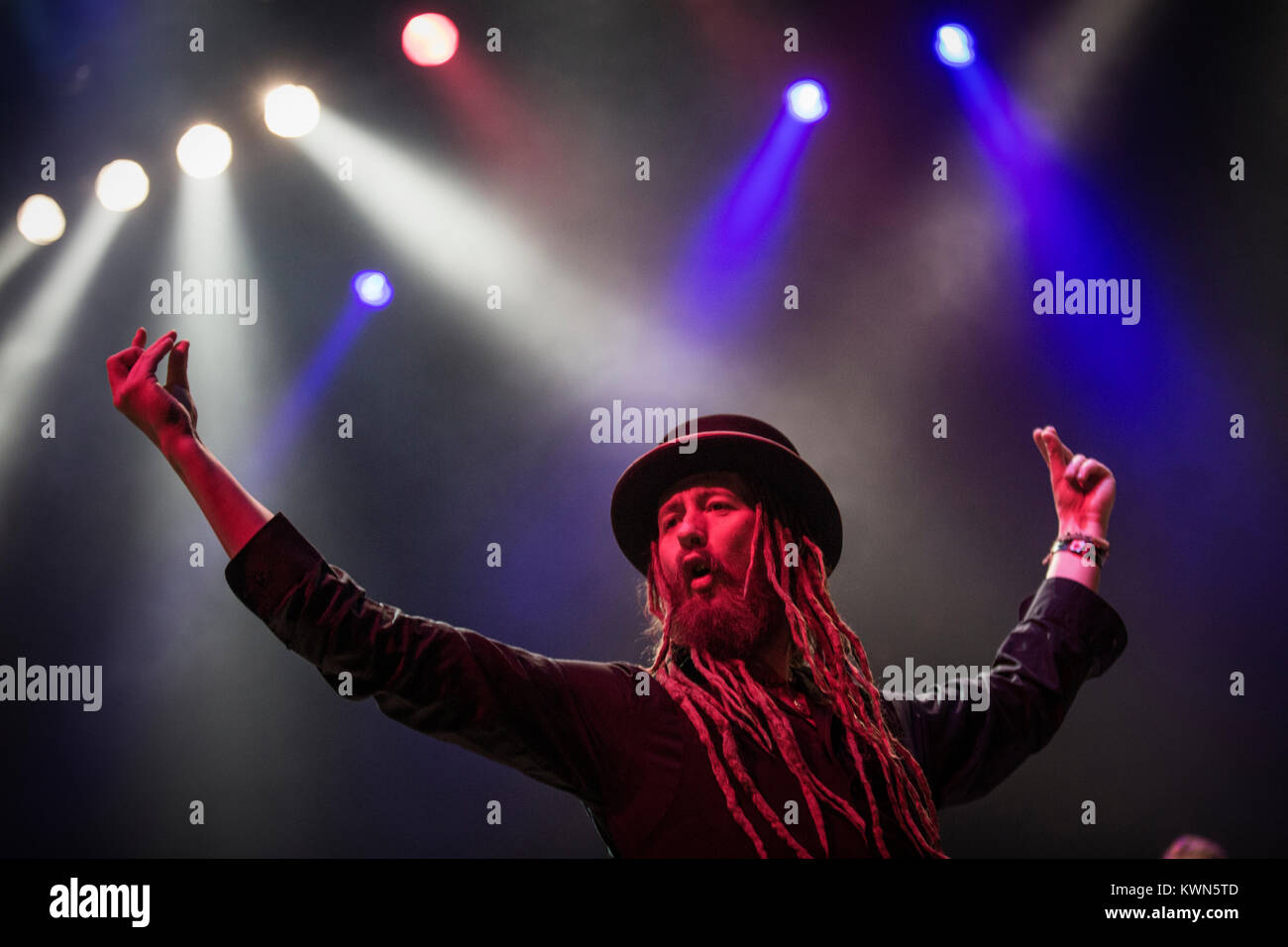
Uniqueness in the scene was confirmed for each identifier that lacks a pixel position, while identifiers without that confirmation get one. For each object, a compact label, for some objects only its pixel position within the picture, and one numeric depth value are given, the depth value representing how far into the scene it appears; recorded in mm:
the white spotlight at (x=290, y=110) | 3492
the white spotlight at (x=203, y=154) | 3484
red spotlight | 3512
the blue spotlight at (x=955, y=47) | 3473
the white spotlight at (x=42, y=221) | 3447
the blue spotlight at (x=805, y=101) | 3473
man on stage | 2064
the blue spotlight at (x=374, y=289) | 3410
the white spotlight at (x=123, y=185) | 3469
